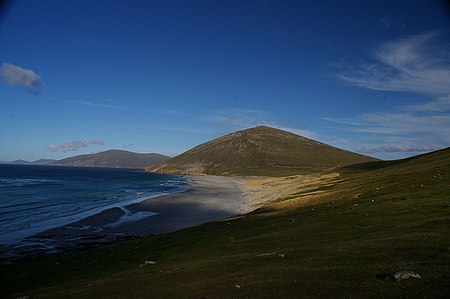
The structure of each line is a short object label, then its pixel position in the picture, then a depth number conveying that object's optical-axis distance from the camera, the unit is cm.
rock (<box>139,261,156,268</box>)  3459
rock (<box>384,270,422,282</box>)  1681
